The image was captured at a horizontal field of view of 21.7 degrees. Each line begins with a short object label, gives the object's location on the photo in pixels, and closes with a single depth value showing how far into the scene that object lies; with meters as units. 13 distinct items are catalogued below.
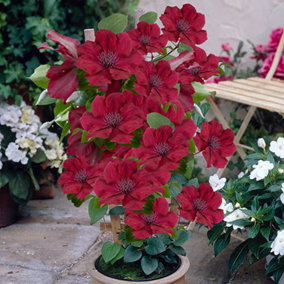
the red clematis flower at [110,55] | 1.40
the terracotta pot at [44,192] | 2.90
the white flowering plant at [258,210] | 1.93
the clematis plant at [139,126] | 1.41
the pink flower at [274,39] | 3.02
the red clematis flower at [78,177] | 1.53
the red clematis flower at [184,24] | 1.55
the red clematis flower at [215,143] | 1.55
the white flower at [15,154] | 2.47
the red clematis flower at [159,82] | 1.45
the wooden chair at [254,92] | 2.30
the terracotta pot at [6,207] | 2.56
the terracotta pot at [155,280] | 1.61
